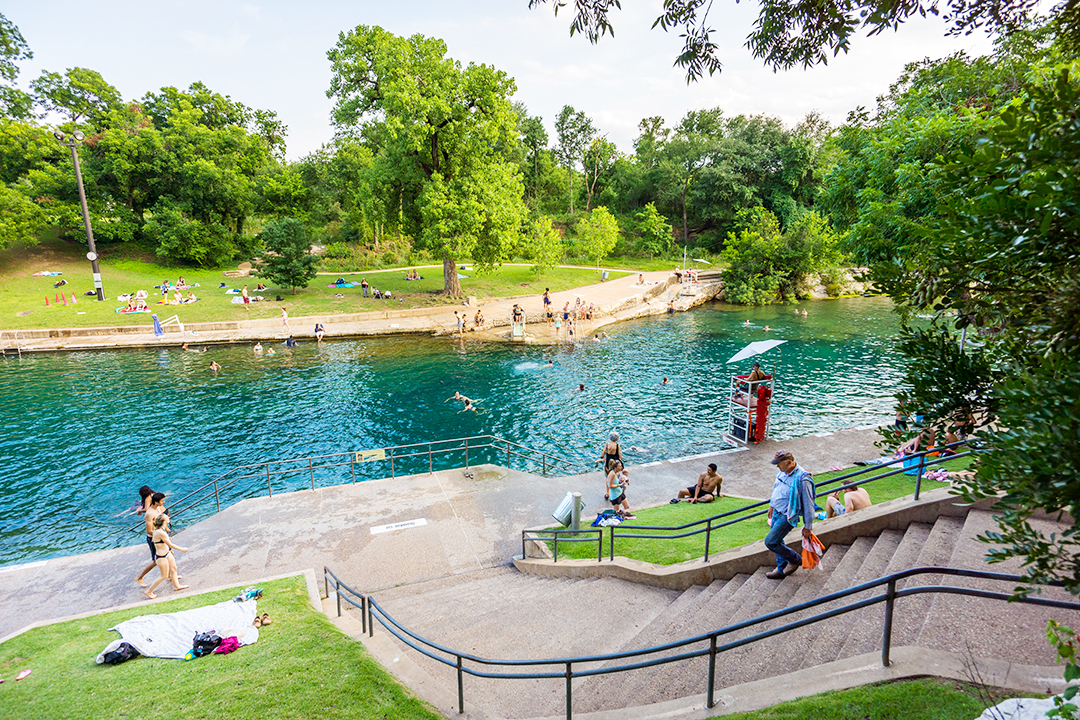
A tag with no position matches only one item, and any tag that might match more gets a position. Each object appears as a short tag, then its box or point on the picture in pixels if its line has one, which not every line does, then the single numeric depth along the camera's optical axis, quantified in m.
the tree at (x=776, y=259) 46.00
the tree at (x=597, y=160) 74.56
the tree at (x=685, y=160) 67.12
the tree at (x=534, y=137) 71.06
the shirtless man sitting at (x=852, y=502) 8.78
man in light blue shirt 6.61
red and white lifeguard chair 16.12
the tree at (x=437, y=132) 34.06
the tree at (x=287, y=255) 37.34
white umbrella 18.14
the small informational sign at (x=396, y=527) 11.13
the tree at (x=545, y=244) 45.06
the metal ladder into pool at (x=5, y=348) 28.44
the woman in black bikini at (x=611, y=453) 11.45
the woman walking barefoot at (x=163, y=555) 9.22
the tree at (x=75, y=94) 50.19
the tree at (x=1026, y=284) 2.89
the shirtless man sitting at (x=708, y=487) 11.90
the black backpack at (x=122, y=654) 6.71
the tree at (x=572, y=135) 76.38
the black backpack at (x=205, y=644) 6.93
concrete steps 4.89
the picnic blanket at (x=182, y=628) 6.95
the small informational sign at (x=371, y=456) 15.84
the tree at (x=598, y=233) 54.22
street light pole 35.17
